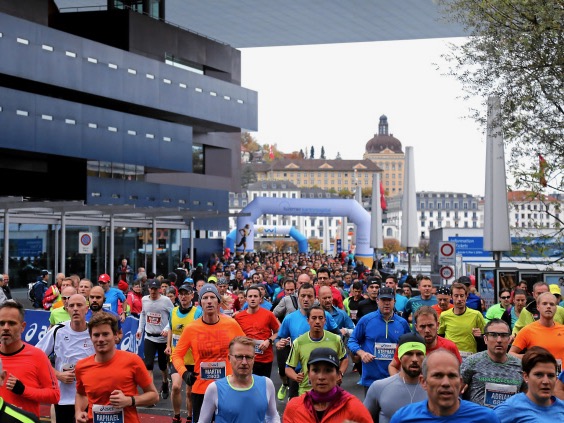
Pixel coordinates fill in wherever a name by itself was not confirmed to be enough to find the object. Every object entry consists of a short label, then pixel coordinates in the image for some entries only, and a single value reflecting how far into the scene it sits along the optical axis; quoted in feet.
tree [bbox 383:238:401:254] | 605.73
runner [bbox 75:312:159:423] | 23.43
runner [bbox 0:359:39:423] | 14.01
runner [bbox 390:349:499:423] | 15.65
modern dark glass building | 119.75
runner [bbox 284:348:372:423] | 19.01
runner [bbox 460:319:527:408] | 24.70
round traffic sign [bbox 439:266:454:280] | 80.02
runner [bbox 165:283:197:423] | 40.51
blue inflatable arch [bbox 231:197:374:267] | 182.50
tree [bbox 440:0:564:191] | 59.06
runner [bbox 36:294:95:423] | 30.60
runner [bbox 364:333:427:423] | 21.15
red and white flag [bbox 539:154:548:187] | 65.87
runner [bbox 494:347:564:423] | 18.11
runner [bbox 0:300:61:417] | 23.10
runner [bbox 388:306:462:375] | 26.53
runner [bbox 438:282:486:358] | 36.99
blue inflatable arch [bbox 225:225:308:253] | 205.16
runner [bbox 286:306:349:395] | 30.58
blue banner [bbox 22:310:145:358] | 50.88
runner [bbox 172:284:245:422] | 30.25
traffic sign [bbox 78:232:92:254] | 90.17
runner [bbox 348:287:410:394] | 33.45
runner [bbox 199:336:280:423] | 22.74
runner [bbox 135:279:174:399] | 46.14
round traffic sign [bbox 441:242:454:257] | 82.43
